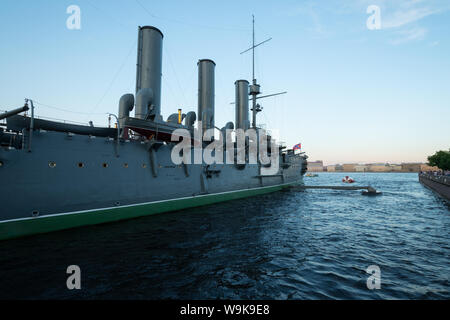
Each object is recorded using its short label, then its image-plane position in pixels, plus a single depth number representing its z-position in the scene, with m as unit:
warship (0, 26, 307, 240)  9.23
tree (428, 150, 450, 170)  59.00
